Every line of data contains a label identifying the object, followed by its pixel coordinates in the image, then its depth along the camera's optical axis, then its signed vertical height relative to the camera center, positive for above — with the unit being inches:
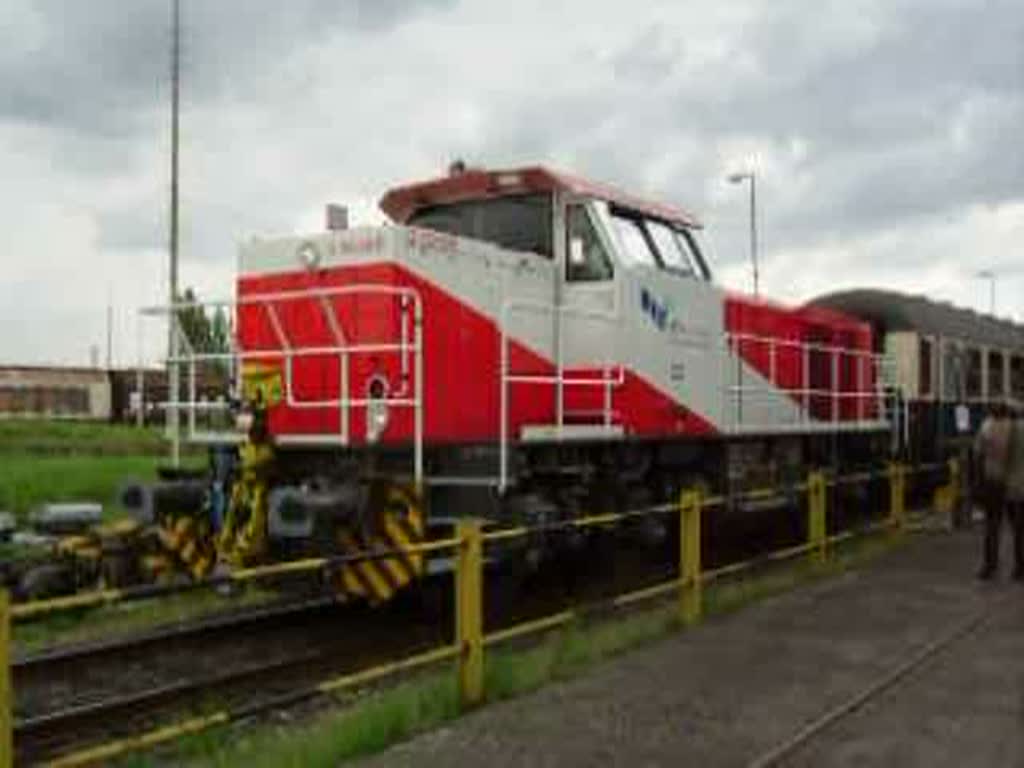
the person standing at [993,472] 535.8 -16.5
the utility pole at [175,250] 467.2 +164.9
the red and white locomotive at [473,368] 428.1 +18.2
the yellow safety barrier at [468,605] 234.4 -43.4
